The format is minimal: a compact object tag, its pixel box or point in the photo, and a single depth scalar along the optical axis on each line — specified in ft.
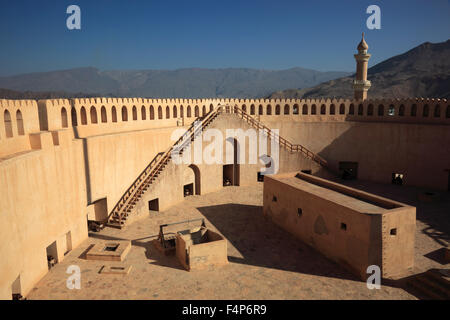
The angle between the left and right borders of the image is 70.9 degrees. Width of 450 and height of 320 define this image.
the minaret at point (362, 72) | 84.64
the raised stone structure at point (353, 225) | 37.63
